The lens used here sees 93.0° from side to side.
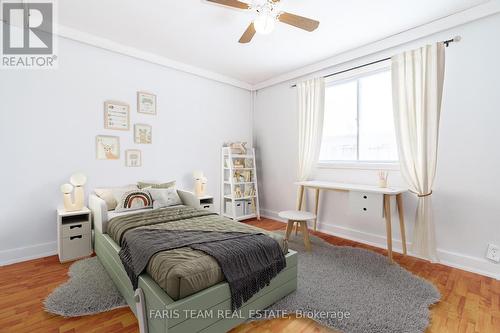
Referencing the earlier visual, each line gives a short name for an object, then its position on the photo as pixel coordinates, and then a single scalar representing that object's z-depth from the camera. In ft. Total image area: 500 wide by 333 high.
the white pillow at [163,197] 9.69
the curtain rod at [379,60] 8.05
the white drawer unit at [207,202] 11.38
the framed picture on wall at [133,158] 10.60
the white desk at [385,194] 8.42
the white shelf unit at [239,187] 13.48
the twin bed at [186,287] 4.37
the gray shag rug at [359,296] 5.39
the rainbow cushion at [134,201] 9.07
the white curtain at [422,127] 8.34
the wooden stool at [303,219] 9.20
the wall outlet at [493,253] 7.45
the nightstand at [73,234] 8.26
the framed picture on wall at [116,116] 10.00
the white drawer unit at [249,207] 14.12
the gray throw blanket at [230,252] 5.17
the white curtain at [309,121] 11.79
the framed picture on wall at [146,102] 10.84
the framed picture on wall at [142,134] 10.82
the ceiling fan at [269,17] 6.20
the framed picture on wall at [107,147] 9.84
